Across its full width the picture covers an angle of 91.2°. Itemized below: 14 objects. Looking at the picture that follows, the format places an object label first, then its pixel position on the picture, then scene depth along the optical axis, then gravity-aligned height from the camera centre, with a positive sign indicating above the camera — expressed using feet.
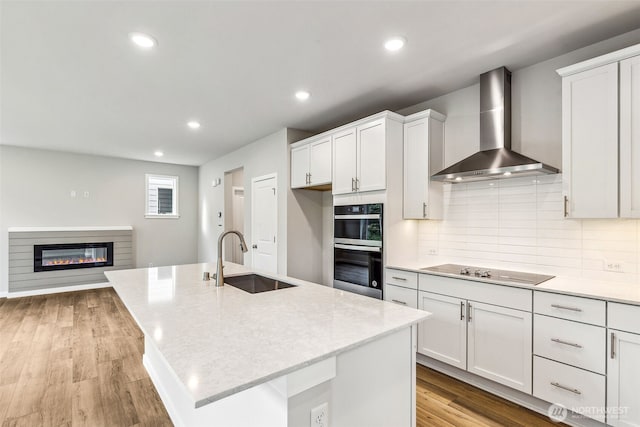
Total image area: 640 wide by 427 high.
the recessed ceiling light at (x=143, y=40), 7.15 +4.00
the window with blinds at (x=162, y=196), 22.57 +1.07
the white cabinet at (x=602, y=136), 6.46 +1.67
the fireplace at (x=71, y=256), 18.44 -2.82
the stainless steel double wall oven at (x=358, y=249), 10.41 -1.32
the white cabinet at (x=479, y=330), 7.36 -3.06
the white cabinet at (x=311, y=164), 12.47 +2.01
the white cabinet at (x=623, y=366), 5.86 -2.95
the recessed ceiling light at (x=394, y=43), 7.34 +4.04
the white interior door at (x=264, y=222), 14.90 -0.56
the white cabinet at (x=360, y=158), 10.37 +1.89
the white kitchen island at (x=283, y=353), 3.43 -1.70
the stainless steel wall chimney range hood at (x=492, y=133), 8.36 +2.23
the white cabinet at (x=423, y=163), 10.13 +1.60
